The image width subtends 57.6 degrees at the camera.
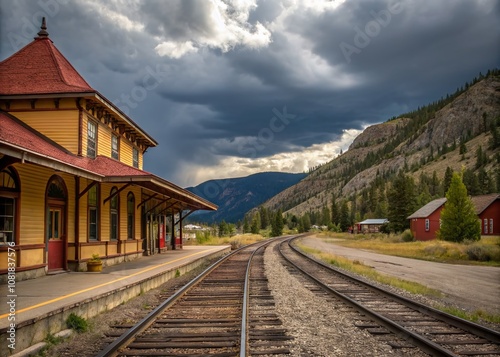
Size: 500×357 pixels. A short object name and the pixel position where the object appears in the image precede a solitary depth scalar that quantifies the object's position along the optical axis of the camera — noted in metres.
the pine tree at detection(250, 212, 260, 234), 109.18
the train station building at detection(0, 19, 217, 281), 12.05
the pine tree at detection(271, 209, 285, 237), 99.19
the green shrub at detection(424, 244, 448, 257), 31.00
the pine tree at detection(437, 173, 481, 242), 39.91
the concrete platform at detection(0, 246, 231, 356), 6.96
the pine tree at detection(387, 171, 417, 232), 68.06
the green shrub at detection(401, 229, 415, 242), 60.34
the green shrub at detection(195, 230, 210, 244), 49.06
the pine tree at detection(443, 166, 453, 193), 106.96
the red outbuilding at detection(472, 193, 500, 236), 54.72
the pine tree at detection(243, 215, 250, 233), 126.37
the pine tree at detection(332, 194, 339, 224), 129.91
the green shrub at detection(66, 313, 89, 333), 8.03
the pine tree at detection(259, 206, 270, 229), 157.84
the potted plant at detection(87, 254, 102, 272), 15.34
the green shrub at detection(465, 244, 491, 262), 27.41
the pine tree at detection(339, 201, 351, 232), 119.81
